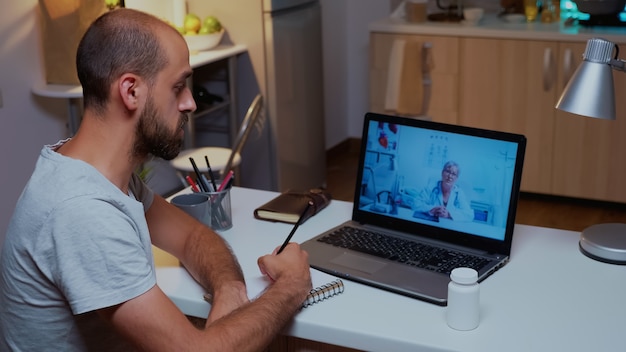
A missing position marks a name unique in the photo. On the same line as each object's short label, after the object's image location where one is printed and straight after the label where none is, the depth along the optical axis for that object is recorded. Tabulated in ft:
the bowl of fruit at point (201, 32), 12.67
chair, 11.33
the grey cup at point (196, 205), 6.56
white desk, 4.87
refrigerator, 13.35
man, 4.50
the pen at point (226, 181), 6.78
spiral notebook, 5.40
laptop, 5.80
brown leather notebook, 6.81
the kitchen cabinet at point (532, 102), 13.44
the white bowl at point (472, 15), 14.17
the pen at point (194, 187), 6.98
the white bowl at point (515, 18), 14.35
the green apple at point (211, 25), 12.98
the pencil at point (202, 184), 6.84
